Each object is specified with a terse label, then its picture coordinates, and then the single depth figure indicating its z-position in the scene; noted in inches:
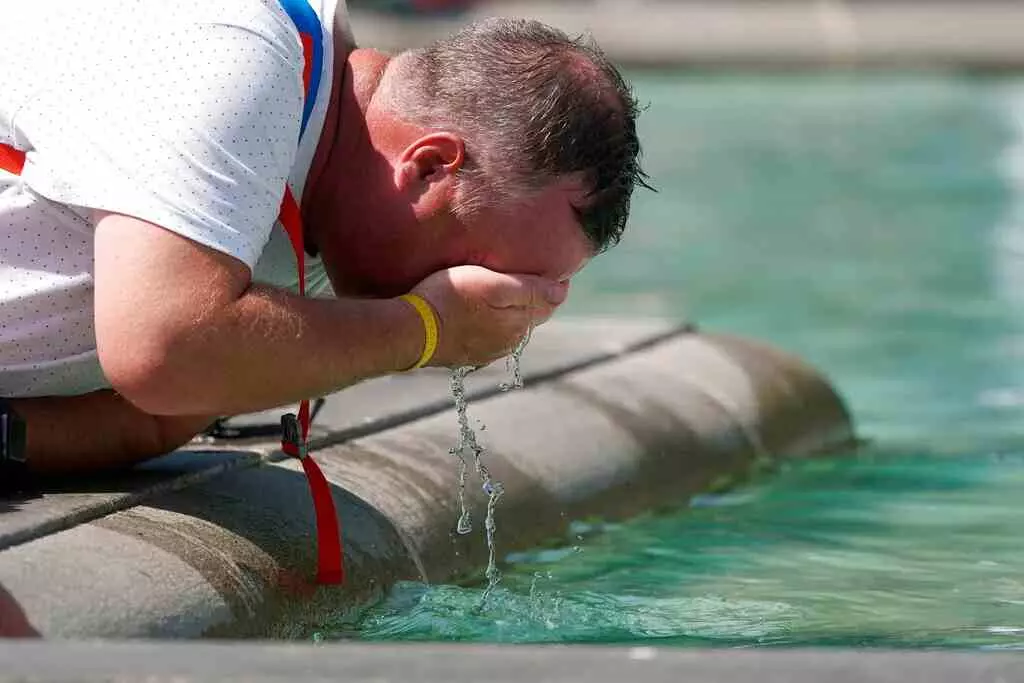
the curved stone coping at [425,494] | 230.1
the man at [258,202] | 220.7
